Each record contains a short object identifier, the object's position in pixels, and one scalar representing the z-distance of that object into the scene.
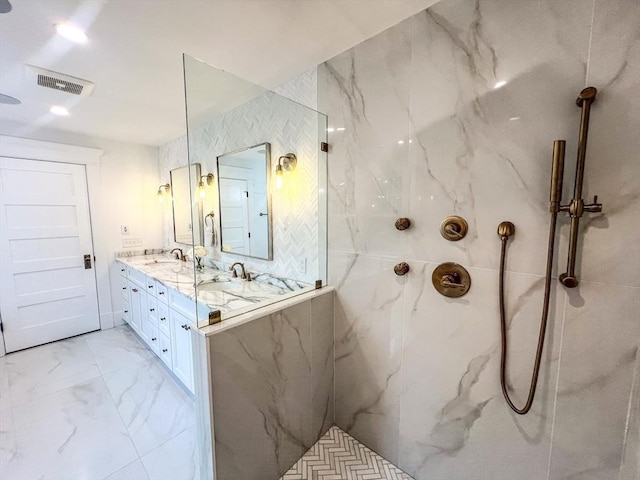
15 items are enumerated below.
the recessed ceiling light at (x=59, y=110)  2.38
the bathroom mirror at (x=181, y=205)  3.10
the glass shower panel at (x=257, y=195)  1.78
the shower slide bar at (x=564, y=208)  0.89
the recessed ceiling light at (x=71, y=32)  1.36
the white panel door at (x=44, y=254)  2.78
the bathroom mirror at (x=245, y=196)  2.08
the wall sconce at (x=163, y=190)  3.70
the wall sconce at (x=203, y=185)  1.99
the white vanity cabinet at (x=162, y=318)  2.09
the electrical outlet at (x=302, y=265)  1.92
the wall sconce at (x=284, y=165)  1.91
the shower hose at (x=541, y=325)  0.97
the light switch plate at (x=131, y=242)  3.61
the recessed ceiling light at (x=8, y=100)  2.11
